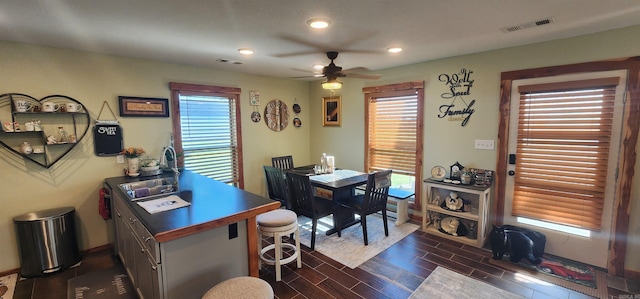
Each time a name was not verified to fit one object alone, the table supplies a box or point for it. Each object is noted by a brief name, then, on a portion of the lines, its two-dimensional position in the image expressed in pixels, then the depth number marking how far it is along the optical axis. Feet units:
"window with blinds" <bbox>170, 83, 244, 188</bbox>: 12.82
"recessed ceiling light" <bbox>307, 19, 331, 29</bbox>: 7.26
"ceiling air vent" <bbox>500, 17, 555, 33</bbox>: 7.56
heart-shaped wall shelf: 9.00
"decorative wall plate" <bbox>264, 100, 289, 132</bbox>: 16.03
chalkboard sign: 10.53
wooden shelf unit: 10.85
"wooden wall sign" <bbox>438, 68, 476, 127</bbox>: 11.64
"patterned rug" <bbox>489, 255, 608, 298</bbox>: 8.21
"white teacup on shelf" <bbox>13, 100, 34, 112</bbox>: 8.95
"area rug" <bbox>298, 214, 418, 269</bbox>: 10.34
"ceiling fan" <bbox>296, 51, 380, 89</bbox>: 10.34
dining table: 11.30
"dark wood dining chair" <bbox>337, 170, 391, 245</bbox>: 11.01
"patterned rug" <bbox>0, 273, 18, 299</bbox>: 8.18
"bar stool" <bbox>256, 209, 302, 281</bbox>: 8.79
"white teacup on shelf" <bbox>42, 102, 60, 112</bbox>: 9.29
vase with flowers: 10.90
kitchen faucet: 9.00
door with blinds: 8.91
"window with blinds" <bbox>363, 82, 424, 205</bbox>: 13.43
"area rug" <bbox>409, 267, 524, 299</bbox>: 7.96
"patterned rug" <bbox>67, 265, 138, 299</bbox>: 8.12
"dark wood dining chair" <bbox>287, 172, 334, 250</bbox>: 10.70
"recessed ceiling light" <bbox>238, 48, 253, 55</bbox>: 10.10
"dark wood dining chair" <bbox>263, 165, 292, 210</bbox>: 12.59
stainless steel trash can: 8.92
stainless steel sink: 8.41
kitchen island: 5.65
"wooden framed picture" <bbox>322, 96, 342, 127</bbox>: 16.50
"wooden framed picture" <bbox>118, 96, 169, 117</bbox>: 11.07
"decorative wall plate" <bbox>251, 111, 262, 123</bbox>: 15.33
